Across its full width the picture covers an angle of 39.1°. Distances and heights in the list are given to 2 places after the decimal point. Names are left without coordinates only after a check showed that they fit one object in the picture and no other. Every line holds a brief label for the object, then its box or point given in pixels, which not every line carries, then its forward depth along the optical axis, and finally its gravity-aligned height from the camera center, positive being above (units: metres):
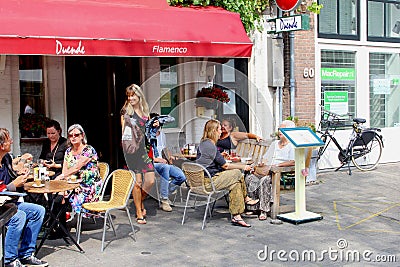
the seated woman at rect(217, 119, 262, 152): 8.47 -0.39
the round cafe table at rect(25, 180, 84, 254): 5.86 -0.77
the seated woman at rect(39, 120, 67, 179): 7.35 -0.43
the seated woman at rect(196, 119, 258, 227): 7.04 -0.74
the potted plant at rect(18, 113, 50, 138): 8.27 -0.11
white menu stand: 7.12 -0.77
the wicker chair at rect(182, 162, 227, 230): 7.00 -0.84
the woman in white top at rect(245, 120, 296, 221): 7.36 -0.86
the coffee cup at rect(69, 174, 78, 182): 6.33 -0.70
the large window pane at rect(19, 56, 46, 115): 8.48 +0.49
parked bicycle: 10.95 -0.56
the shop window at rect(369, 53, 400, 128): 12.32 +0.47
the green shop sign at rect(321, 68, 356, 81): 11.40 +0.76
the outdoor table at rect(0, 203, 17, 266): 4.23 -0.75
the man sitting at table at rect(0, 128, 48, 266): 5.31 -1.02
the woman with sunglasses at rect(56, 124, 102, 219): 6.54 -0.61
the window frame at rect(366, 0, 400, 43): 12.12 +1.58
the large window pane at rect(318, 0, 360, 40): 11.33 +1.87
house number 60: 10.91 +0.75
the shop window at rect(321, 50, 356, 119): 11.41 +0.62
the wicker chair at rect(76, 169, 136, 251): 6.26 -0.94
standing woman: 7.32 -0.36
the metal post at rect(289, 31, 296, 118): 10.61 +0.71
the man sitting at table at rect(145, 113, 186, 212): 7.96 -0.87
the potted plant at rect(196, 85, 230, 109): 10.04 +0.31
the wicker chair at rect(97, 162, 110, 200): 7.07 -0.69
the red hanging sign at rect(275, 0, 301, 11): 9.53 +1.85
